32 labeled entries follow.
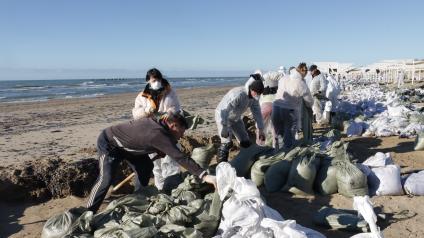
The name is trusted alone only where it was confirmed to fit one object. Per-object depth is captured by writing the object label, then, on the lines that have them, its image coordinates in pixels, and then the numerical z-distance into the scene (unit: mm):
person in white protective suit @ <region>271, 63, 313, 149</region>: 5879
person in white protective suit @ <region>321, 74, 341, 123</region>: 9219
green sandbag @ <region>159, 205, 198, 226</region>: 3285
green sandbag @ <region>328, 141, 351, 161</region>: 4734
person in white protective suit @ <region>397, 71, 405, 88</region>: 20283
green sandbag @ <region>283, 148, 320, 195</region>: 4441
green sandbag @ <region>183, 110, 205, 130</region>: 5012
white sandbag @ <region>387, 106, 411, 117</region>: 8961
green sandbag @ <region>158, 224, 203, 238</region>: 3066
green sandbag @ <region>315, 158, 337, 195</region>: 4438
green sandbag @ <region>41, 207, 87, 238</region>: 3393
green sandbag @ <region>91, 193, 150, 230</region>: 3410
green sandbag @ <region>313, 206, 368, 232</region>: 3525
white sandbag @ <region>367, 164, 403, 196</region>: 4352
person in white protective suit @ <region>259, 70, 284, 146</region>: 6652
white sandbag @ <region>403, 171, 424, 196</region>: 4328
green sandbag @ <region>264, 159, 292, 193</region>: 4617
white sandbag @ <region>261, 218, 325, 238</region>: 2884
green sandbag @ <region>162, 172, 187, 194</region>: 4375
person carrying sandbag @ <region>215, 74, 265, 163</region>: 5102
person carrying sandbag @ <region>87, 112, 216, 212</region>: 3344
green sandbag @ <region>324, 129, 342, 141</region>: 7215
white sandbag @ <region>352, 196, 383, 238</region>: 3054
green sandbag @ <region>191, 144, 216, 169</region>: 5316
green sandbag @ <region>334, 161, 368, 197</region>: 4242
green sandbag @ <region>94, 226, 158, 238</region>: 2936
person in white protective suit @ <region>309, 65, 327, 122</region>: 8711
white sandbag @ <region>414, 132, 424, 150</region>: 6517
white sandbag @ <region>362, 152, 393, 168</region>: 4699
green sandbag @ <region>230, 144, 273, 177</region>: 4906
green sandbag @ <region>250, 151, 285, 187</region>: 4785
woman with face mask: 4449
